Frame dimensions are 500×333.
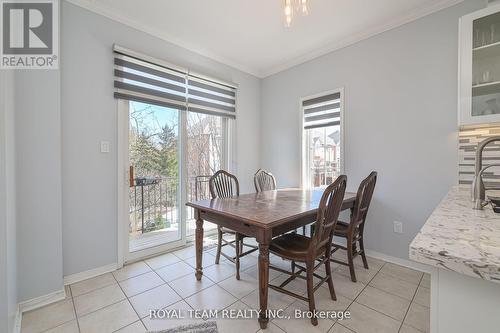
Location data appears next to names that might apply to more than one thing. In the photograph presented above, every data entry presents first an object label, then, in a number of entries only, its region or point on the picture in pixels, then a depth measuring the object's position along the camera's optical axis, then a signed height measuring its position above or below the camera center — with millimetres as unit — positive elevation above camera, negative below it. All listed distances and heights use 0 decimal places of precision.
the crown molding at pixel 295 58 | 2154 +1544
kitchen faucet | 1187 -121
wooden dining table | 1504 -386
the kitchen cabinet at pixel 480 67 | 1699 +765
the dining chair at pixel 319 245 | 1546 -642
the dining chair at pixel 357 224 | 1988 -589
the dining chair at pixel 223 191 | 2197 -327
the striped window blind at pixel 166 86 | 2354 +972
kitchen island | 571 -314
